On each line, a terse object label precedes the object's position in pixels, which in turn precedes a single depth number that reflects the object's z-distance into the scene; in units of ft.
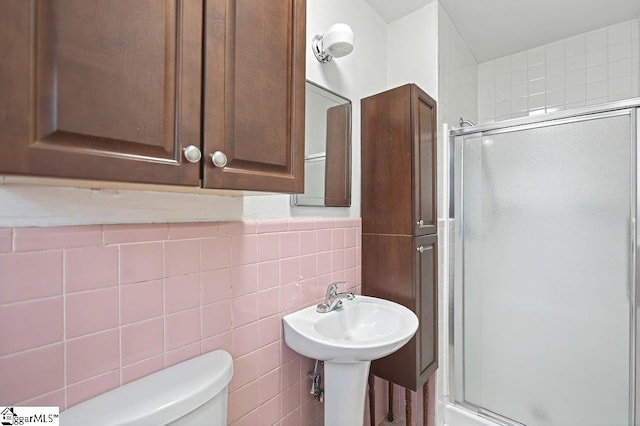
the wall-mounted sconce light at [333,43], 4.04
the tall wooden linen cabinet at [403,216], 4.58
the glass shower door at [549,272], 4.69
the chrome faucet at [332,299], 4.06
